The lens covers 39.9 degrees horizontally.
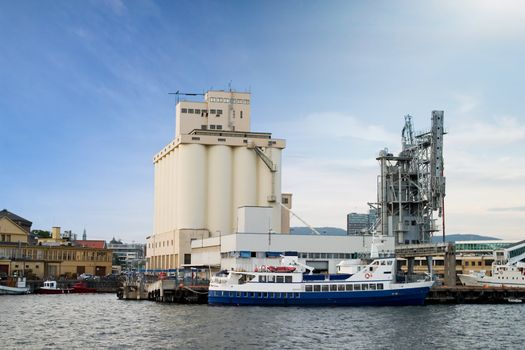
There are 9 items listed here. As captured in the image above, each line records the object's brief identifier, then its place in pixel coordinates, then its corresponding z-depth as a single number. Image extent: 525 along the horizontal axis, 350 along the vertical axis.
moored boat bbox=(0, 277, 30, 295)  126.50
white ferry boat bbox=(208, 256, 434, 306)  84.50
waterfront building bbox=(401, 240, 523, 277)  165.00
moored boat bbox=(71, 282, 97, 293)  136.00
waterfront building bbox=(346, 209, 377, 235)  143.99
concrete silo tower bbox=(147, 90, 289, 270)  135.25
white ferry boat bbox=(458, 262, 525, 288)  115.31
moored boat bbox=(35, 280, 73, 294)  131.88
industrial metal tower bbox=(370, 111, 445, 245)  145.00
